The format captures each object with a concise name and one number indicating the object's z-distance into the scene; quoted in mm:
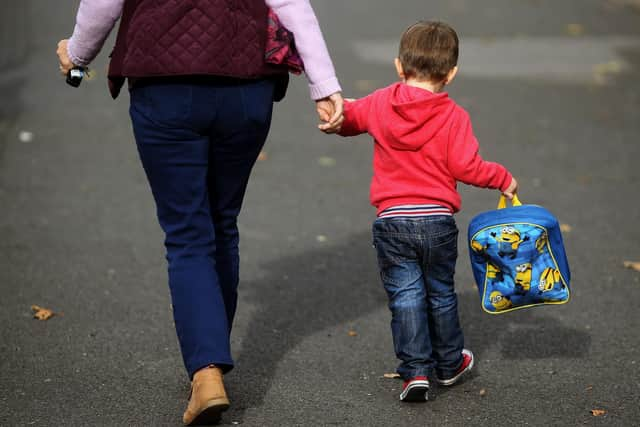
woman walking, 6965
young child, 7883
